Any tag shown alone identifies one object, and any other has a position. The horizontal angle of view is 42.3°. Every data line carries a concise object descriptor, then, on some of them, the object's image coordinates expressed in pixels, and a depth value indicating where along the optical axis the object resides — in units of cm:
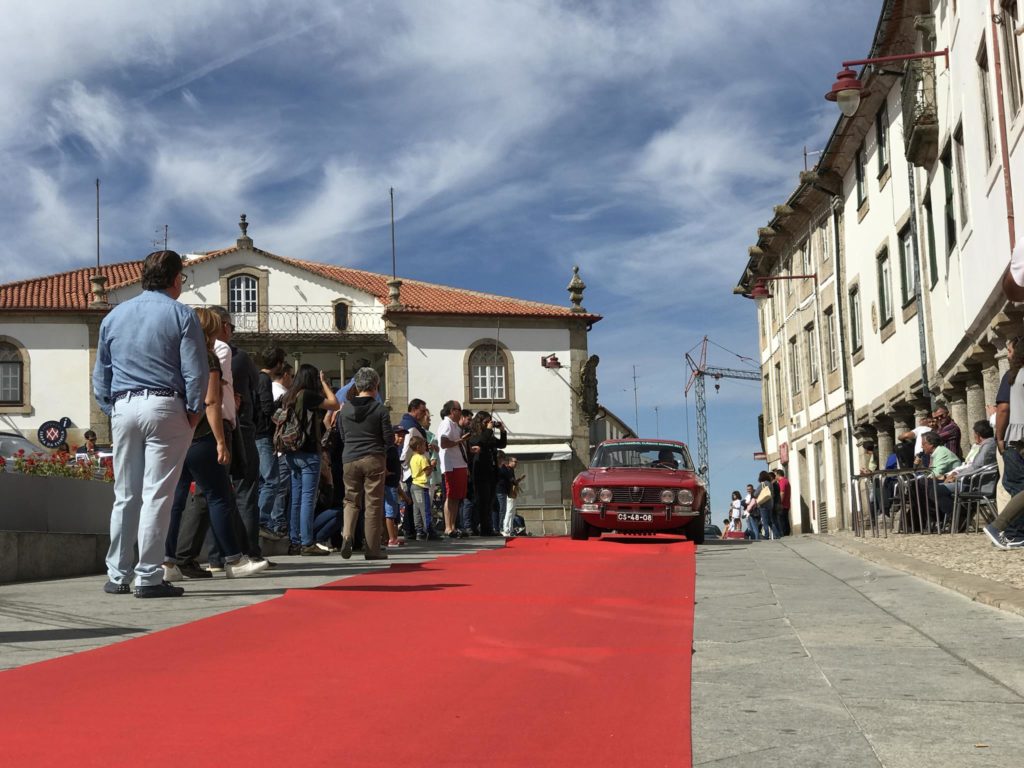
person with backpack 1110
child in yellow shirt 1648
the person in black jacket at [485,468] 1777
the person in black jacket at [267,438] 1095
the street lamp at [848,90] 1962
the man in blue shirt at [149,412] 739
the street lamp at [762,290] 3571
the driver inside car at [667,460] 1681
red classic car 1584
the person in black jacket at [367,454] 1086
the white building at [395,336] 4869
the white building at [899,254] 1727
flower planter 943
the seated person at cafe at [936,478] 1675
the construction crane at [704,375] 13938
